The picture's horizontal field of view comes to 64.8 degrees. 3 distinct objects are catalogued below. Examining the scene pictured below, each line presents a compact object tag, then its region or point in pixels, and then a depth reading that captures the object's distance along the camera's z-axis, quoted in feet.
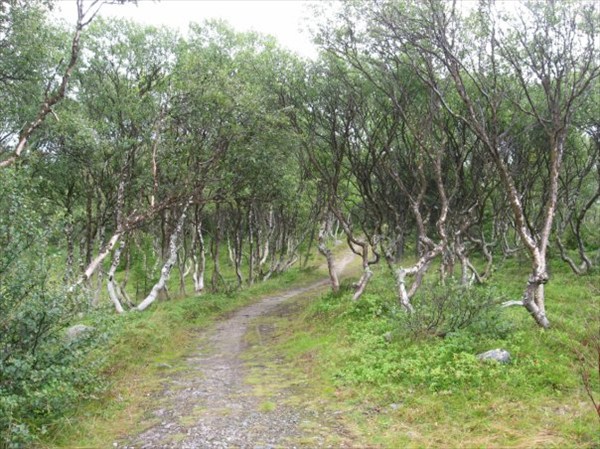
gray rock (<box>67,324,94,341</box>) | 30.53
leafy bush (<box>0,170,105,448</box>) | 25.79
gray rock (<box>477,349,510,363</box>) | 34.17
